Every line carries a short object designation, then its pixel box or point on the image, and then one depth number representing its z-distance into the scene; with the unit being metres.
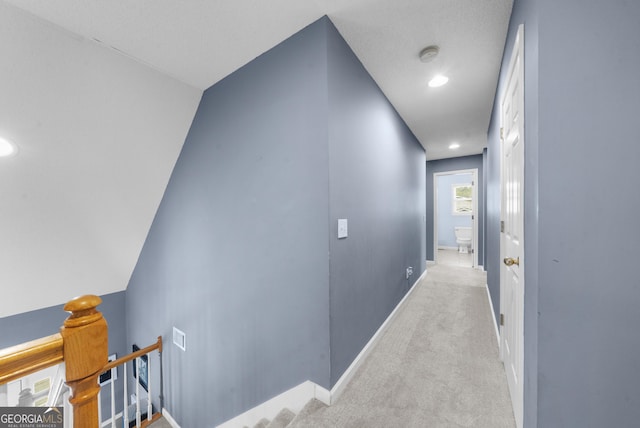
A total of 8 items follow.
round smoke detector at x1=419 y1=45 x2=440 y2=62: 1.76
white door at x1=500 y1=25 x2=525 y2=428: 1.20
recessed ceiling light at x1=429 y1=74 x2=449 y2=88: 2.16
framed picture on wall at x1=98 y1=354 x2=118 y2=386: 3.39
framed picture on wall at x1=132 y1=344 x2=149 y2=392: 3.20
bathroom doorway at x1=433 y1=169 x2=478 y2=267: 6.81
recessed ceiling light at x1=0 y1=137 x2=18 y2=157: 1.72
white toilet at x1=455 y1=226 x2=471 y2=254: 6.70
